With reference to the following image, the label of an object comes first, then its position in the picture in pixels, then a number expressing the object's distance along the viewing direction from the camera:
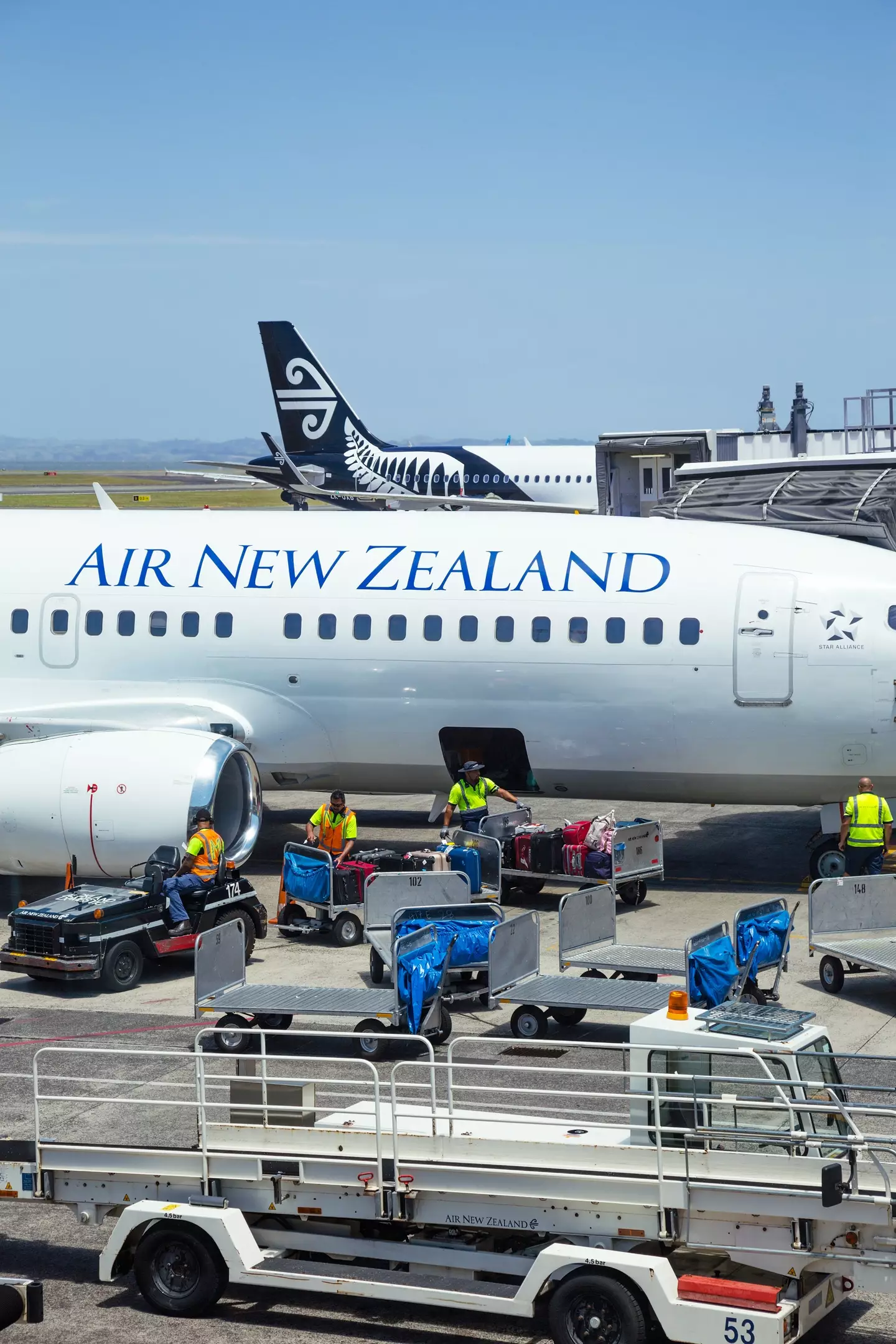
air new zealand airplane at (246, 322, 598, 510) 72.38
